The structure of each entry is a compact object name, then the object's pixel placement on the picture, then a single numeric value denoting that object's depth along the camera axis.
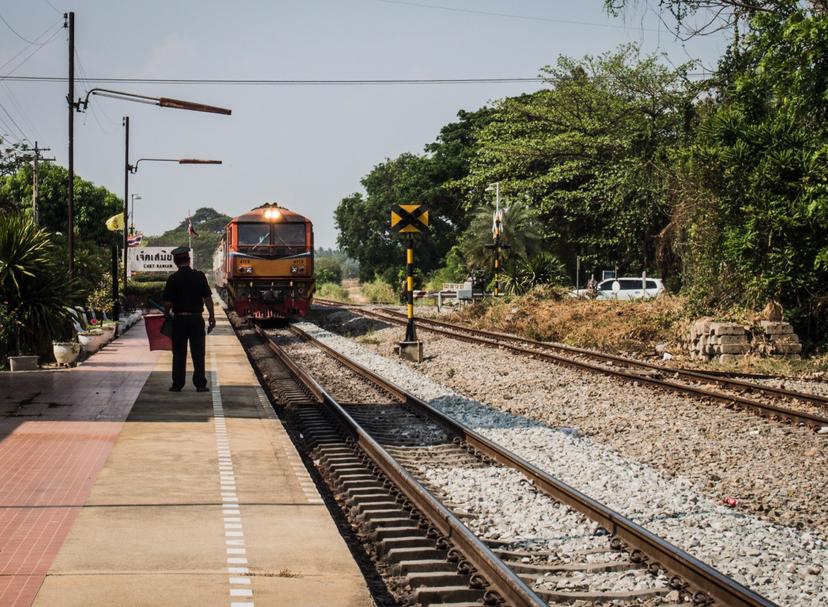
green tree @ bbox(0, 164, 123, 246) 69.12
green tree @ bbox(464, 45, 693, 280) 43.41
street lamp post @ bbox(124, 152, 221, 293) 40.79
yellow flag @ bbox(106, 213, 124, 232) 36.99
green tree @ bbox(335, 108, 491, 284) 67.25
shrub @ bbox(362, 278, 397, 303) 60.81
